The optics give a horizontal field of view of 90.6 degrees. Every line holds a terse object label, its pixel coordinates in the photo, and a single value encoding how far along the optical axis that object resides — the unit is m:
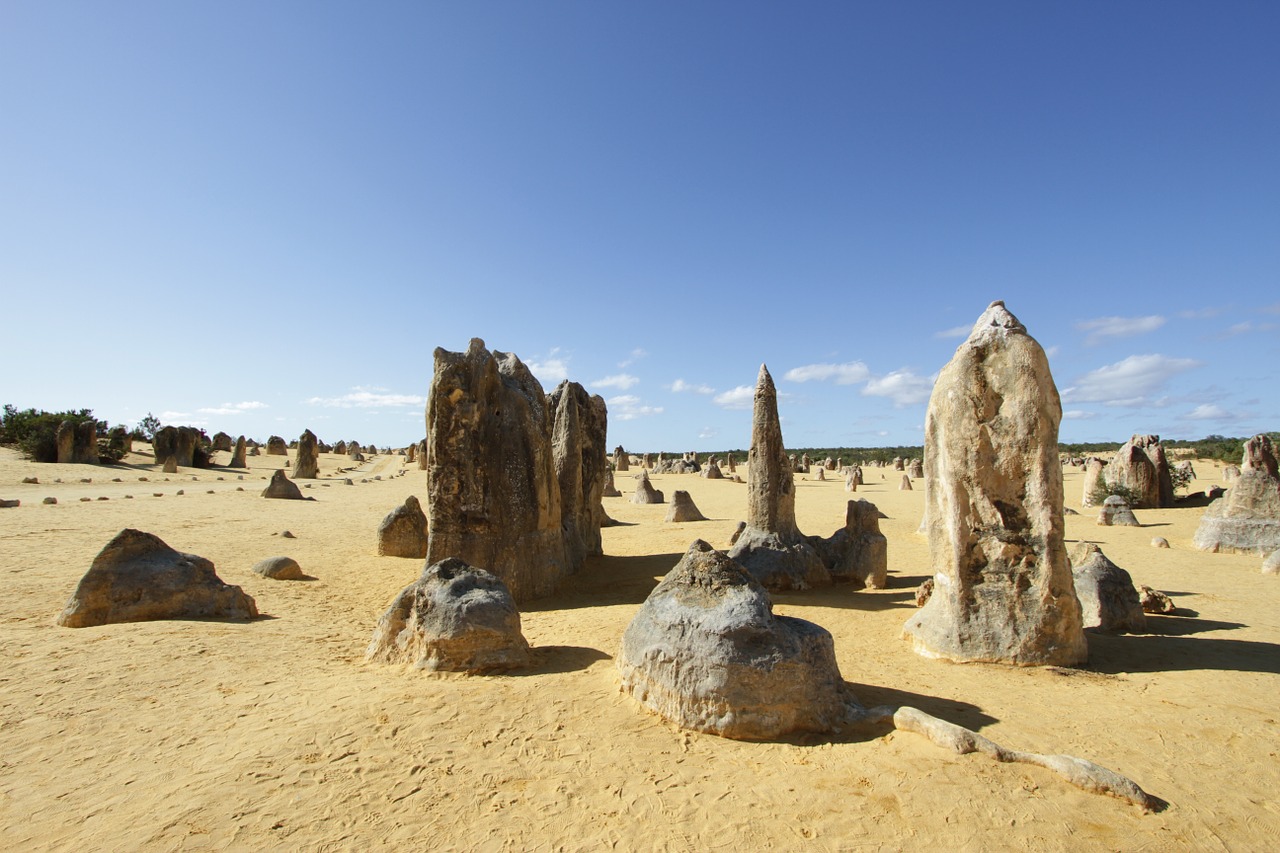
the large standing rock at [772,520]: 9.87
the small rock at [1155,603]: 8.12
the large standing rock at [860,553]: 10.08
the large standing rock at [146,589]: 6.62
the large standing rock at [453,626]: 5.39
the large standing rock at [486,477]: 8.70
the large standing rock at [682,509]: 17.58
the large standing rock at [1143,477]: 19.16
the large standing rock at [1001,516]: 6.03
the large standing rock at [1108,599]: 7.37
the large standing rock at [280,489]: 20.44
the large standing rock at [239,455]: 34.97
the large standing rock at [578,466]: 11.62
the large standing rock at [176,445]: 30.42
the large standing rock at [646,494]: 23.38
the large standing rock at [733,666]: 4.24
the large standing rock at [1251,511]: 11.66
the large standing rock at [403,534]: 11.82
